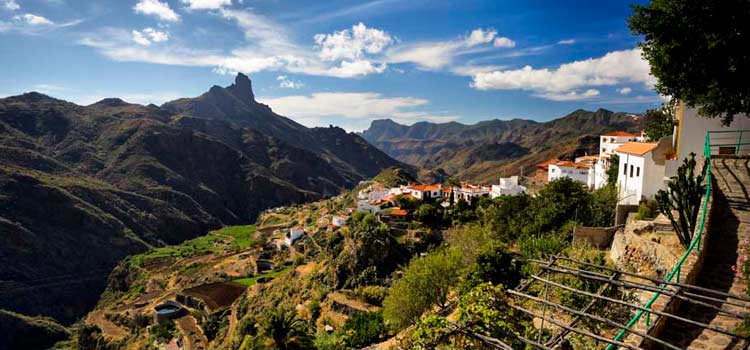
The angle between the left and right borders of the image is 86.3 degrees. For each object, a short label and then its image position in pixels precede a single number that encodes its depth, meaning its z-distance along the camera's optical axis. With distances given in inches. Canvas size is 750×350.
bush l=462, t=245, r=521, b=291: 828.0
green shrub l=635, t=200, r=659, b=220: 707.4
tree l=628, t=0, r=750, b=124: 534.3
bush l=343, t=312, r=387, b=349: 889.5
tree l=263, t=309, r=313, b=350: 923.4
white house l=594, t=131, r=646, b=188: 1280.8
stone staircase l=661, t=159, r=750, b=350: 277.6
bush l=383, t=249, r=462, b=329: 854.5
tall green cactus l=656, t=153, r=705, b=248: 458.9
